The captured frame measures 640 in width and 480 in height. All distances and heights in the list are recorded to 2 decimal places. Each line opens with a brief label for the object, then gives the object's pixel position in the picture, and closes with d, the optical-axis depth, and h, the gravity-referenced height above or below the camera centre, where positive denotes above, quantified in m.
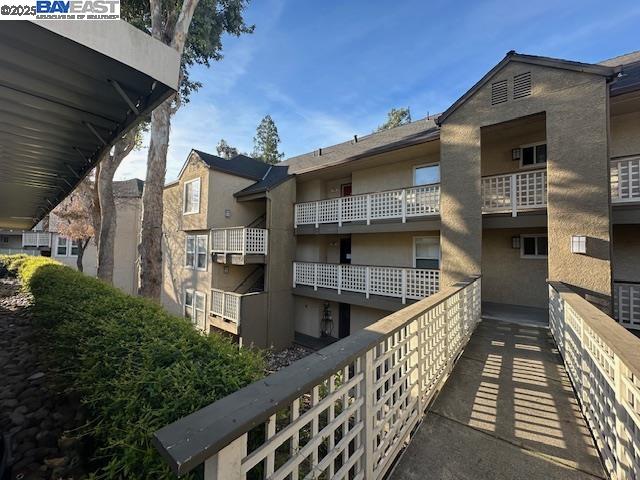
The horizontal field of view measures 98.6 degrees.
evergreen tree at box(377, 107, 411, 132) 32.47 +15.45
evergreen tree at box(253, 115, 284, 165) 39.16 +15.24
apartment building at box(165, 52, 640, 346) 6.28 +1.20
